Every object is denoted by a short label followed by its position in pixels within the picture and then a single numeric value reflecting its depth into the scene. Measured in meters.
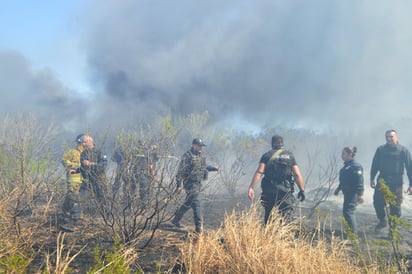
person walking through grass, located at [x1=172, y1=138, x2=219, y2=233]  4.51
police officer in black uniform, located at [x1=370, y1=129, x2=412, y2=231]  5.86
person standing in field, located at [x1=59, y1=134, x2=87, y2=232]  5.23
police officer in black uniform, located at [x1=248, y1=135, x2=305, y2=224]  4.91
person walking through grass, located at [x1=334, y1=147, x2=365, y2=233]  5.38
